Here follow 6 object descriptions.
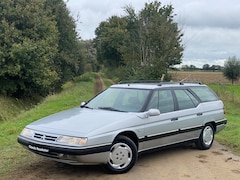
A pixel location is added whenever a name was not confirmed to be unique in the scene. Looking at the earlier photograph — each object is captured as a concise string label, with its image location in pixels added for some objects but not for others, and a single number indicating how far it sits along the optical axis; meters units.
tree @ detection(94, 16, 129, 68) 50.31
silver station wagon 6.02
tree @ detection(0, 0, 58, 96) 25.34
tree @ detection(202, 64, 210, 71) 78.11
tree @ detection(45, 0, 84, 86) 37.69
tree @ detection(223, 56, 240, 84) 60.34
